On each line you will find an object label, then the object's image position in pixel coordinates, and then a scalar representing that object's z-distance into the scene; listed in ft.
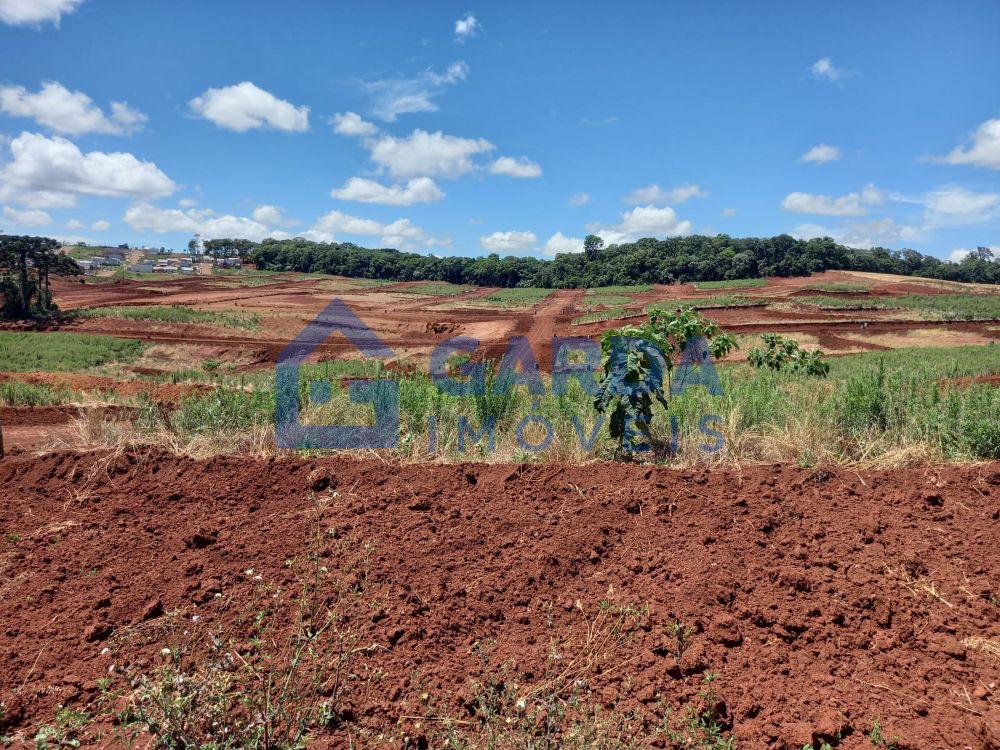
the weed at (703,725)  8.15
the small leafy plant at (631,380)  17.74
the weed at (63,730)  7.84
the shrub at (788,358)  43.57
